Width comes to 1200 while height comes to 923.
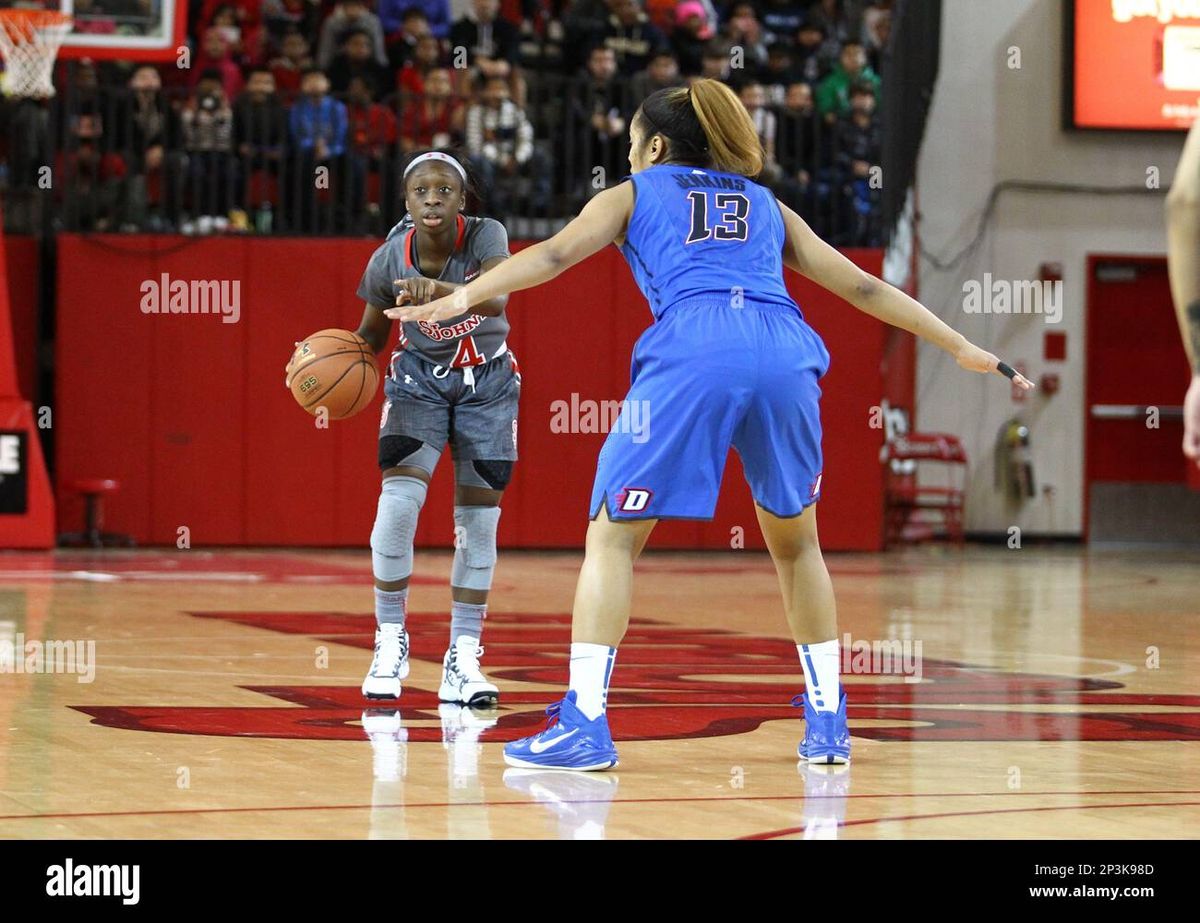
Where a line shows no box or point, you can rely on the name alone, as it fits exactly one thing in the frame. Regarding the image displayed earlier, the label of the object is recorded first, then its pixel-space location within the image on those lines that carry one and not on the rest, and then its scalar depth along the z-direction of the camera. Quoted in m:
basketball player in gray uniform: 6.38
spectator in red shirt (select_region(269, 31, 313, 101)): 16.69
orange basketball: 6.30
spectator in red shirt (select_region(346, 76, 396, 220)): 16.31
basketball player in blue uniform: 4.83
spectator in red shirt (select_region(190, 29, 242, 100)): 16.34
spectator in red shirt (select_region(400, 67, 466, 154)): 16.31
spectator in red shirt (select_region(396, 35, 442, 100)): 16.53
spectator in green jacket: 17.17
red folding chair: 18.69
